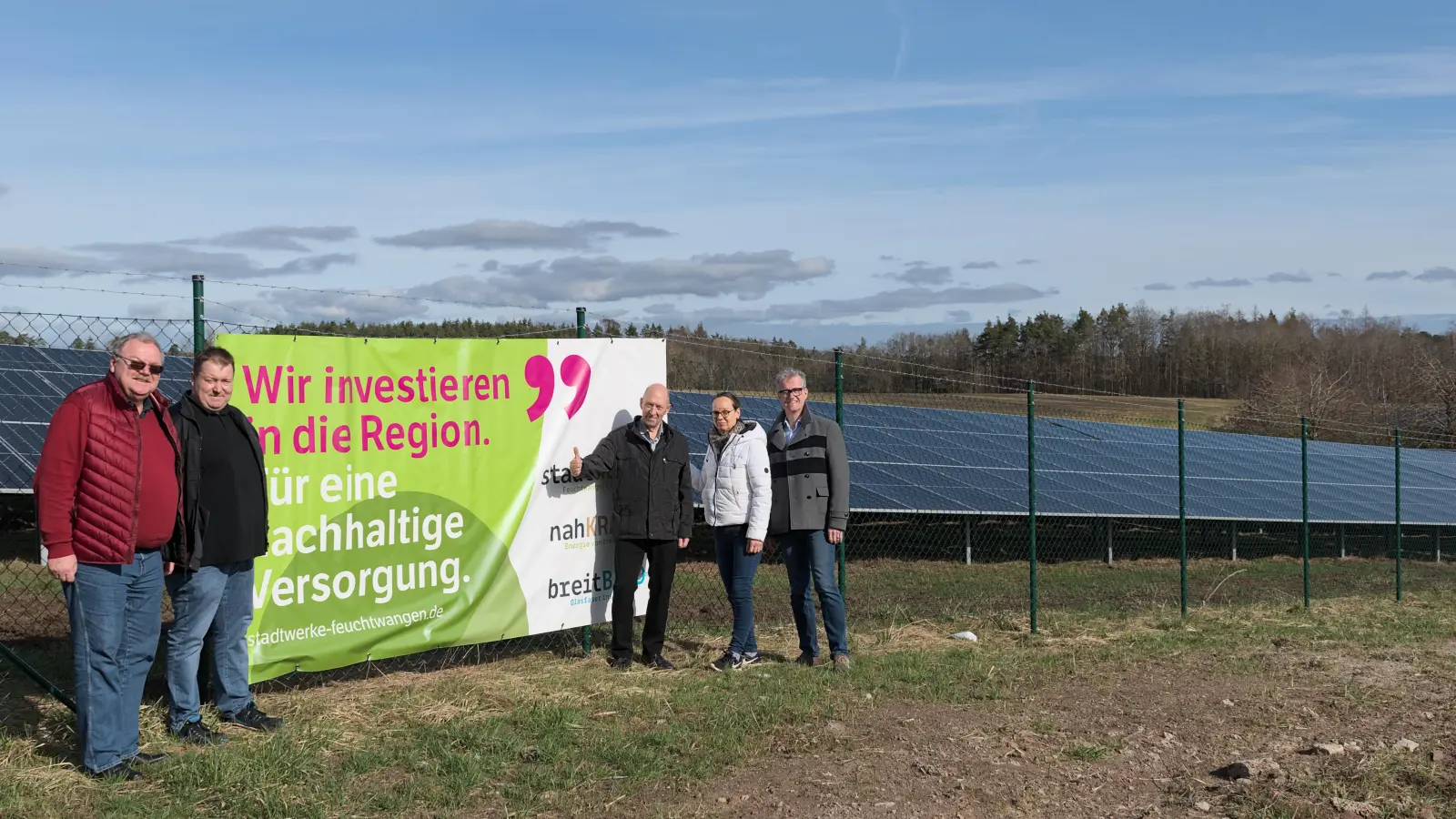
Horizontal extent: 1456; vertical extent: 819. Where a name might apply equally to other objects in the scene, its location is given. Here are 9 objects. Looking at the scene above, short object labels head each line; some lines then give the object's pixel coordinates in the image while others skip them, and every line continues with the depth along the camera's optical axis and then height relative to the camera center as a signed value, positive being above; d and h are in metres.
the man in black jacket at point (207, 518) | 5.59 -0.60
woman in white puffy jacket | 7.63 -0.67
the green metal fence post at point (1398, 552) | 13.65 -1.98
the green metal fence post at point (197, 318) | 6.17 +0.38
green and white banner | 6.50 -0.60
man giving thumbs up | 7.64 -0.74
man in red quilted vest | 4.93 -0.57
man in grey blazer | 7.73 -0.75
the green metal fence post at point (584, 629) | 8.02 -1.63
